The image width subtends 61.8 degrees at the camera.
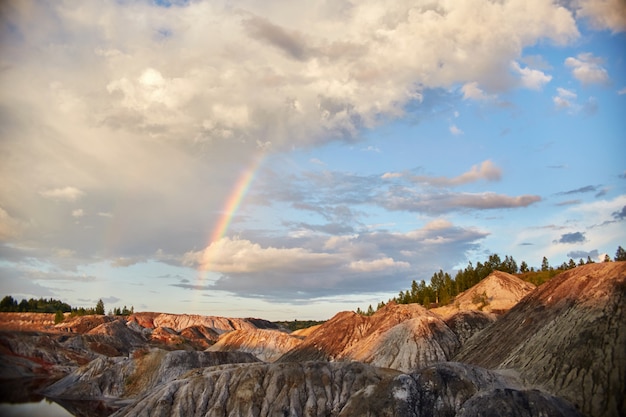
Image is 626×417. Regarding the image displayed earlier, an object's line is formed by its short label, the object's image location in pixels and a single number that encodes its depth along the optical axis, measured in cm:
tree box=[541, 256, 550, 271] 19215
